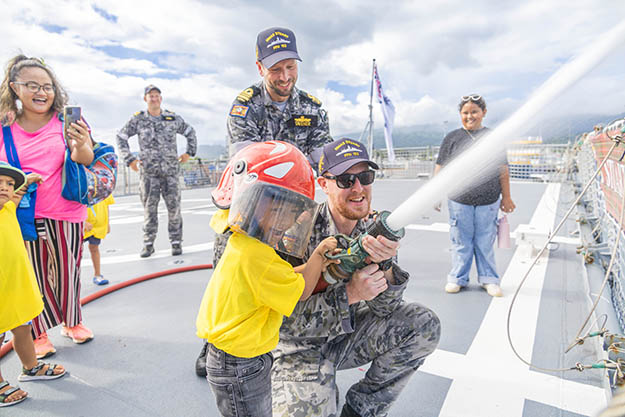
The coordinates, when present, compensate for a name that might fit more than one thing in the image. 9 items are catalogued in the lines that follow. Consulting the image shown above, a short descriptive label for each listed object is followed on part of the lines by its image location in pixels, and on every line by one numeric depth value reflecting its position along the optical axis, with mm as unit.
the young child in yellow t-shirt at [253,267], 1146
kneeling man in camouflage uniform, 1470
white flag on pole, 12695
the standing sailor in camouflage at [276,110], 2016
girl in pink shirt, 2012
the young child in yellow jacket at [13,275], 1749
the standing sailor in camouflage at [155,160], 4555
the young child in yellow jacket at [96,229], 3291
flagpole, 13578
